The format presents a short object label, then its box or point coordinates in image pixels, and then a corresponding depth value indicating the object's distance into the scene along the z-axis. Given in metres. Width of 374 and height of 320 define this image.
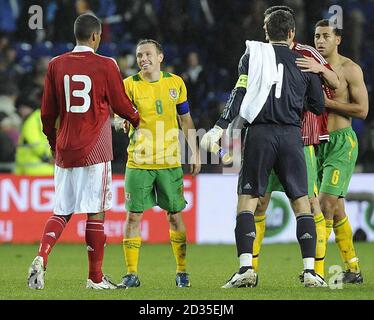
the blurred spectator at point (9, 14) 17.44
